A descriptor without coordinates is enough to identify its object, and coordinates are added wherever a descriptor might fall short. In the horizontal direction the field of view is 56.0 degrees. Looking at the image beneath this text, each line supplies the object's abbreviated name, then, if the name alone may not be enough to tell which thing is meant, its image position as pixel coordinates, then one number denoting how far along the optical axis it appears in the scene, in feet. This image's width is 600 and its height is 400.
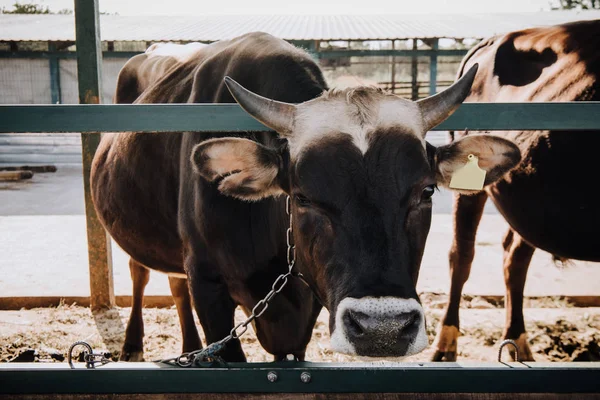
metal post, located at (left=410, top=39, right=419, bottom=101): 49.87
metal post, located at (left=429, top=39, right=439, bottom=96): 46.21
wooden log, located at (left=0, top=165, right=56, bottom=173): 39.42
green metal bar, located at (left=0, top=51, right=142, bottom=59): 47.32
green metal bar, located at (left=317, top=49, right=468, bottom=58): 45.21
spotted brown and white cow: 10.61
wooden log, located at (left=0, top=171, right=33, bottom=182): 34.99
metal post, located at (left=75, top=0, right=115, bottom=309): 13.58
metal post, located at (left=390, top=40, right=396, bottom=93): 51.03
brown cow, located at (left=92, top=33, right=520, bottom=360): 5.70
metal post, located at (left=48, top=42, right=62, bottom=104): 48.06
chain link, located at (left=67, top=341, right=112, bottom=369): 6.54
